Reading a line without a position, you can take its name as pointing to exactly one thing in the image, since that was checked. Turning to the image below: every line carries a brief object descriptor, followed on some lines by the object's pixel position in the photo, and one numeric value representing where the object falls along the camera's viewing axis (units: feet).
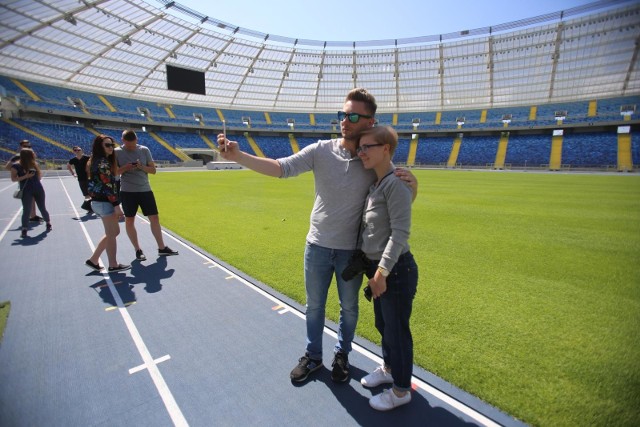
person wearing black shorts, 15.60
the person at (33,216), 22.43
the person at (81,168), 26.37
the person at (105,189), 13.89
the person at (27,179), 20.44
